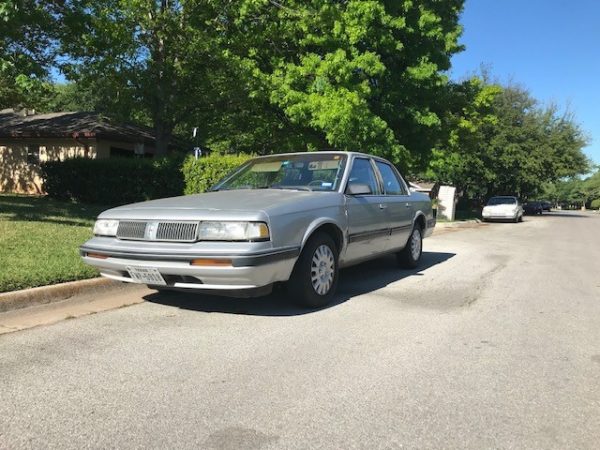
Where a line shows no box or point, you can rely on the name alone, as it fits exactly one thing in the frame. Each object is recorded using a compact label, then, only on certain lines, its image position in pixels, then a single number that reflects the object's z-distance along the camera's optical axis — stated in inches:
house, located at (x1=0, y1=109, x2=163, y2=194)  894.4
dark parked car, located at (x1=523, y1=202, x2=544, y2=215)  1957.3
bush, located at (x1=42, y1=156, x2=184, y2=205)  608.4
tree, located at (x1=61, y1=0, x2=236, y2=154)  615.5
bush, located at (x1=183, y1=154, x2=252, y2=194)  544.7
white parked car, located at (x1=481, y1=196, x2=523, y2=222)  1183.6
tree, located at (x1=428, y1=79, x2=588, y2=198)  1534.2
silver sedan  193.0
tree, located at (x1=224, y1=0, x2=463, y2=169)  659.4
